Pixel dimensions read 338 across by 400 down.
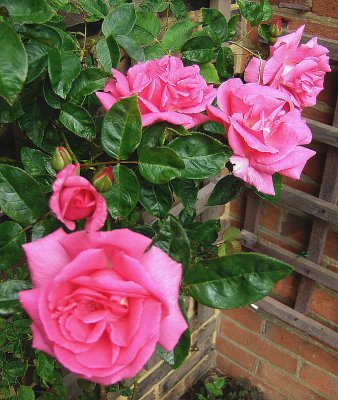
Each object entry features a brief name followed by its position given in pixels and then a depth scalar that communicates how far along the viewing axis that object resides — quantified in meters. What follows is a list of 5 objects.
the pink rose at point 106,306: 0.47
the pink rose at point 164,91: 0.66
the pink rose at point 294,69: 0.81
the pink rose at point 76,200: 0.51
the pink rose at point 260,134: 0.67
